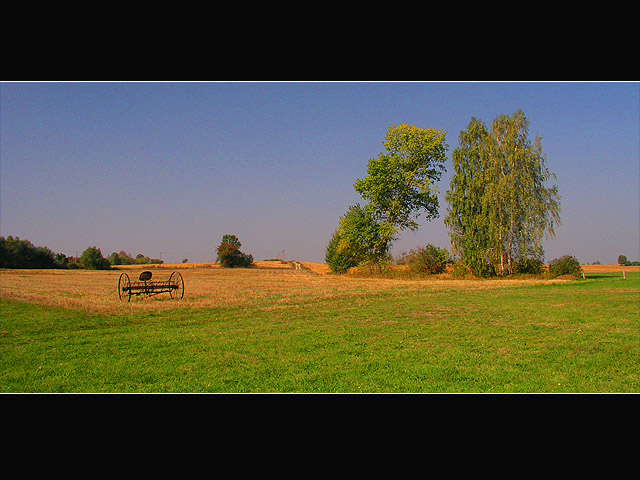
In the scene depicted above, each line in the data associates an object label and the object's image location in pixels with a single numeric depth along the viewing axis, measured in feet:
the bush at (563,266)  89.20
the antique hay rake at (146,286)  51.55
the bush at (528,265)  90.23
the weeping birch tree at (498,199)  92.43
